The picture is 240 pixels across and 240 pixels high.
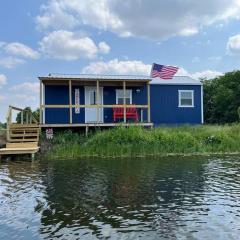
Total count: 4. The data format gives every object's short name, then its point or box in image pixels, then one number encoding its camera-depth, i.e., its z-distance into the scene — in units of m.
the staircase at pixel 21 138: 10.98
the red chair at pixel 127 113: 14.20
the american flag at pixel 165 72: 14.88
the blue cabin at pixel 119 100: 13.54
